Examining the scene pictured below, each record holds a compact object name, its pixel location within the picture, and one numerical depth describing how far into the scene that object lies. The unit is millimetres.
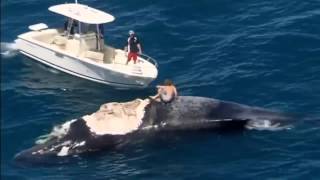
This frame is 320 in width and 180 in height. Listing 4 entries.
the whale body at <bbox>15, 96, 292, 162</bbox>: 47406
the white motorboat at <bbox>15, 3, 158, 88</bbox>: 56594
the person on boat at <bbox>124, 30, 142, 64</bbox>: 56125
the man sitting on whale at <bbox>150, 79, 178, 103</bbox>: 48156
